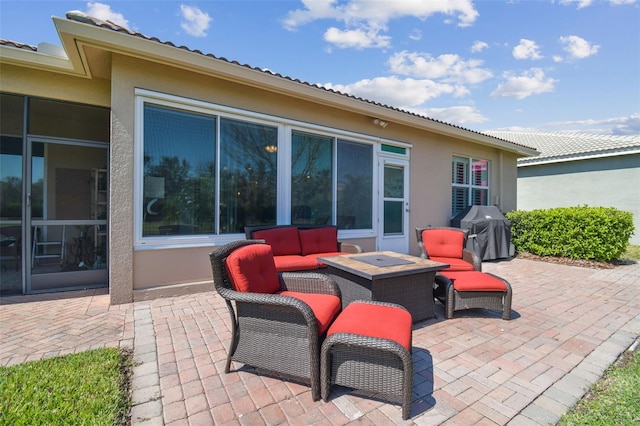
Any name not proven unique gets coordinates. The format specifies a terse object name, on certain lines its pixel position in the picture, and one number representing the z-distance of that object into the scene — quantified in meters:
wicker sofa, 4.46
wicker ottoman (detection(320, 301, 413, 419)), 1.88
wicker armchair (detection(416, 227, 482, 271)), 4.58
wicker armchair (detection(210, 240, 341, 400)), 2.10
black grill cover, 7.43
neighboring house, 11.07
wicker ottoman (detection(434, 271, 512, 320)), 3.56
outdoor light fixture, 6.60
